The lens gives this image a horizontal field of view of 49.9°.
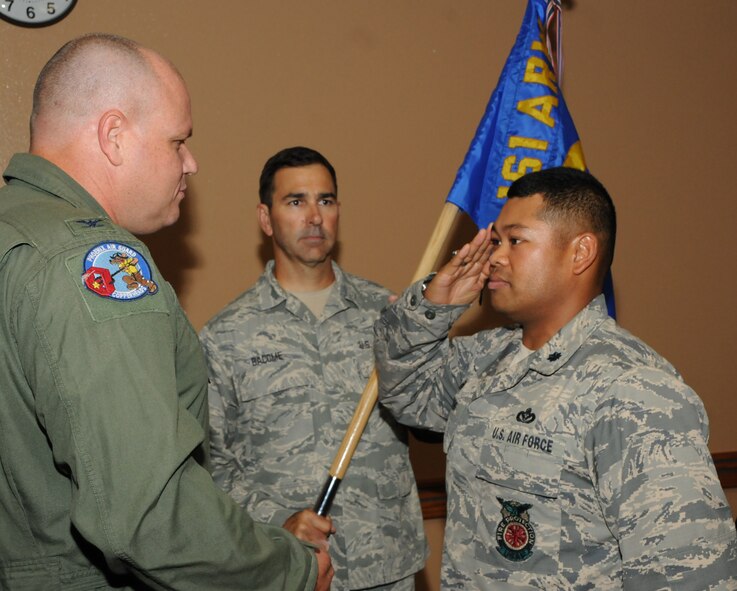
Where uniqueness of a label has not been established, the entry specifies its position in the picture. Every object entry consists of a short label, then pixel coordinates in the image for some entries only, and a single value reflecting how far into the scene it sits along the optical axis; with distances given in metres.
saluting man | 1.43
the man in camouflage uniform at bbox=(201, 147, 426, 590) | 2.37
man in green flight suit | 1.12
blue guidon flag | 2.33
